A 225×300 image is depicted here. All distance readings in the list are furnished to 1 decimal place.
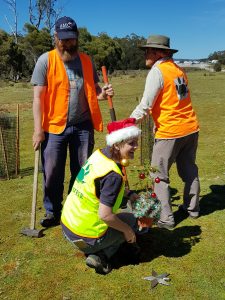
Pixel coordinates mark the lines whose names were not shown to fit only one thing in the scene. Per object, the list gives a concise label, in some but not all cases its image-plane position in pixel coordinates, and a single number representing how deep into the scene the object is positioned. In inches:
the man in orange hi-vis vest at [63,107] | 128.2
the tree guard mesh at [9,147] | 220.1
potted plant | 112.2
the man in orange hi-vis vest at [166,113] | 127.6
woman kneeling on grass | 100.3
